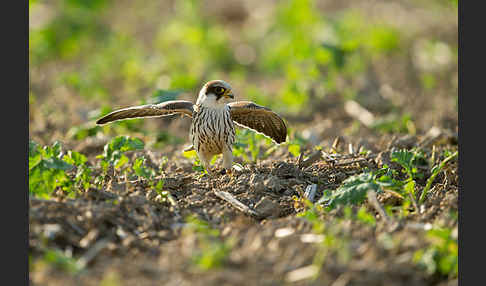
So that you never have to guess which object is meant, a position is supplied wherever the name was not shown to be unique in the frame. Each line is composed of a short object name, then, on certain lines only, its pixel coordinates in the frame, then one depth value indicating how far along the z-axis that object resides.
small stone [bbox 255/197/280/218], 11.09
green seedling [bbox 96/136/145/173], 11.32
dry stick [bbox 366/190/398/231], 9.81
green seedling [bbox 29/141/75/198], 10.31
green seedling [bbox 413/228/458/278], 8.24
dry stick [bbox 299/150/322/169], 13.48
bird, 12.93
